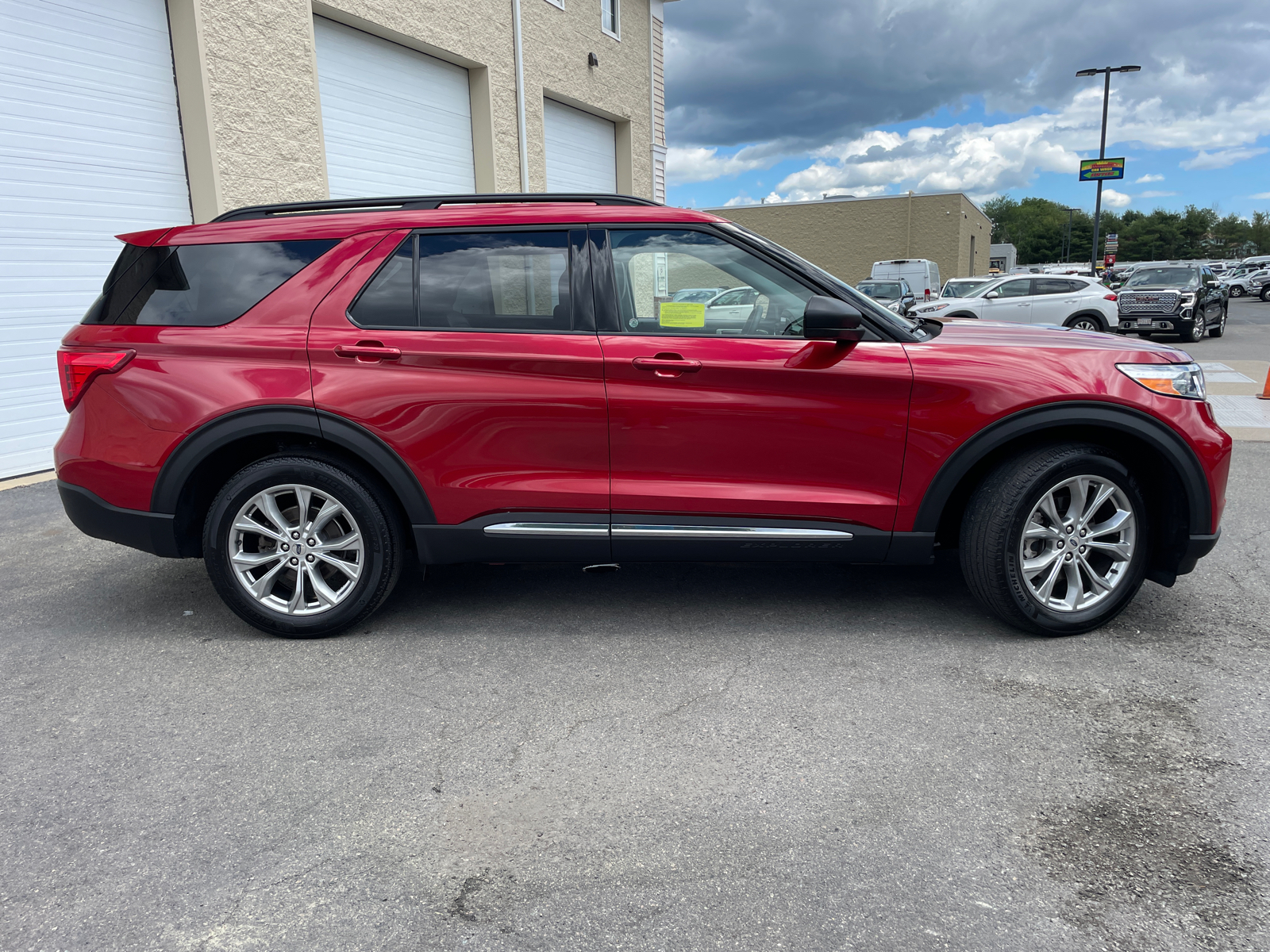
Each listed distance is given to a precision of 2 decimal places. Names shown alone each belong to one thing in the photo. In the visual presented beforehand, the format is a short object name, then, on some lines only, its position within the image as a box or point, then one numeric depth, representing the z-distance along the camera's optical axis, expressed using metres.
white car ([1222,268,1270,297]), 46.22
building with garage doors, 7.53
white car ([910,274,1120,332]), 18.16
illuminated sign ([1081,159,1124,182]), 33.19
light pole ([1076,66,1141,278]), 31.04
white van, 32.30
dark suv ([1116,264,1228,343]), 20.31
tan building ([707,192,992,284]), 45.44
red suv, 3.66
